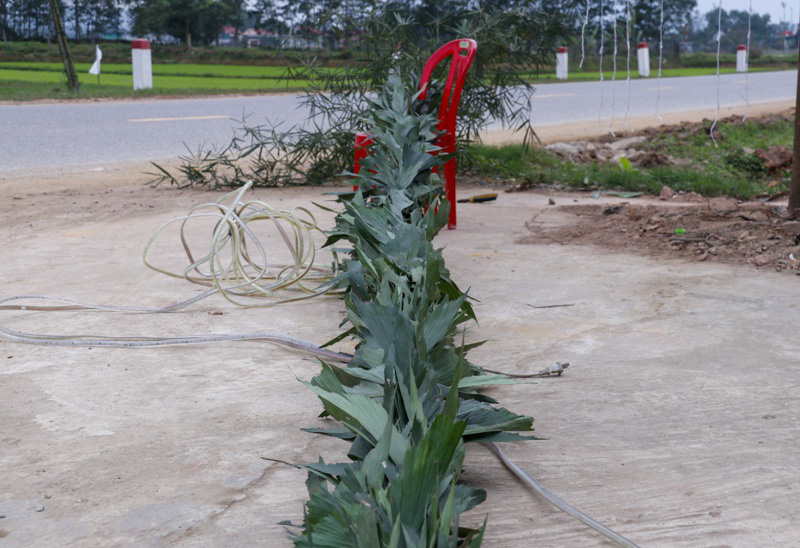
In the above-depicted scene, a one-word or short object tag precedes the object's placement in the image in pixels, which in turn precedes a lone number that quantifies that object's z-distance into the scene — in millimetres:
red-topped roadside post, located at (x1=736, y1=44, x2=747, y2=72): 30525
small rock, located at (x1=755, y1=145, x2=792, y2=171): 6621
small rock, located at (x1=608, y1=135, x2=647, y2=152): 7945
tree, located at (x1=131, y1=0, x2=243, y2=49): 35219
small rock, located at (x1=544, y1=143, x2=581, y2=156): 7527
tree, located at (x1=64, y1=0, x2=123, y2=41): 41125
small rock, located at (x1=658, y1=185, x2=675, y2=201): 5441
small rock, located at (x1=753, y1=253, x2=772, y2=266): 3535
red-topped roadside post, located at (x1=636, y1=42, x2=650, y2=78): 24719
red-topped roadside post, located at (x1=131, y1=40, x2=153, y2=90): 15602
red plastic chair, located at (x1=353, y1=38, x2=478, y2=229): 4121
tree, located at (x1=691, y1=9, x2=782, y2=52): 68375
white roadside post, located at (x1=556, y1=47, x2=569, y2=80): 21469
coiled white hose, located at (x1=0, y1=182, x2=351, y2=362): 2619
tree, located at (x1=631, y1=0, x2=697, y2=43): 32625
